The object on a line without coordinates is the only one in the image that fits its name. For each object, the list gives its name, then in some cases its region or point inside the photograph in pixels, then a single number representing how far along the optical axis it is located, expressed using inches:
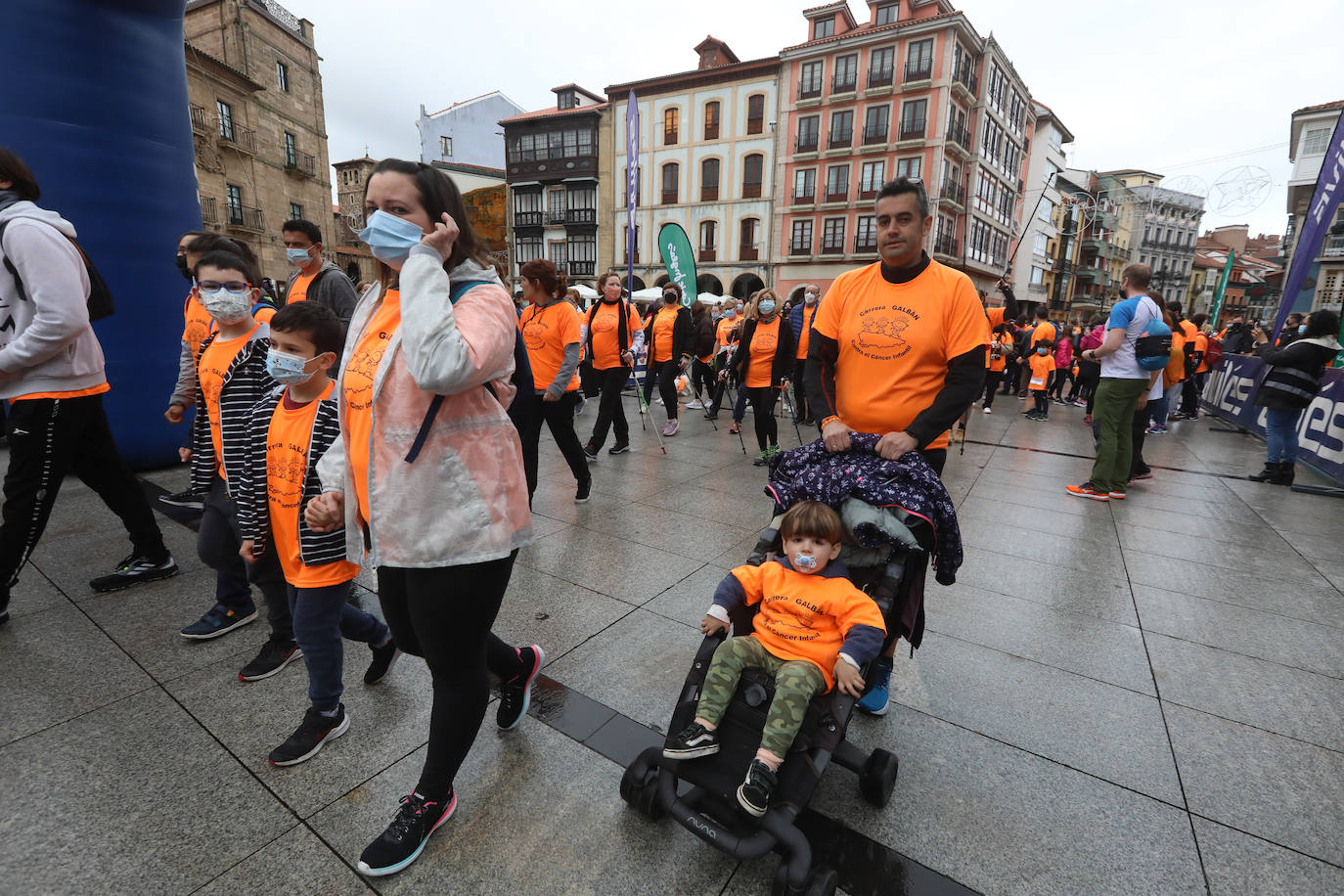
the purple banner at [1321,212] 269.9
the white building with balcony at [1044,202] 1713.0
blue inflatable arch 186.7
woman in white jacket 61.4
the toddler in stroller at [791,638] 73.6
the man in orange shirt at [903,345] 95.3
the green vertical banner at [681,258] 442.6
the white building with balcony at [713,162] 1272.1
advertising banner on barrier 268.4
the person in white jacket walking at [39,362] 115.2
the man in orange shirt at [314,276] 167.8
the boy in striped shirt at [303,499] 89.4
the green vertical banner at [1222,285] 610.2
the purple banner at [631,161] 471.5
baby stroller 68.1
